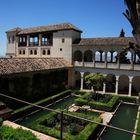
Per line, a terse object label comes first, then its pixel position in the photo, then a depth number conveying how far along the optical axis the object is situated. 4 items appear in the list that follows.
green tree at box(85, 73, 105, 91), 20.04
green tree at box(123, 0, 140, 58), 3.89
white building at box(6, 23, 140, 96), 22.97
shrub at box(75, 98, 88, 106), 18.03
